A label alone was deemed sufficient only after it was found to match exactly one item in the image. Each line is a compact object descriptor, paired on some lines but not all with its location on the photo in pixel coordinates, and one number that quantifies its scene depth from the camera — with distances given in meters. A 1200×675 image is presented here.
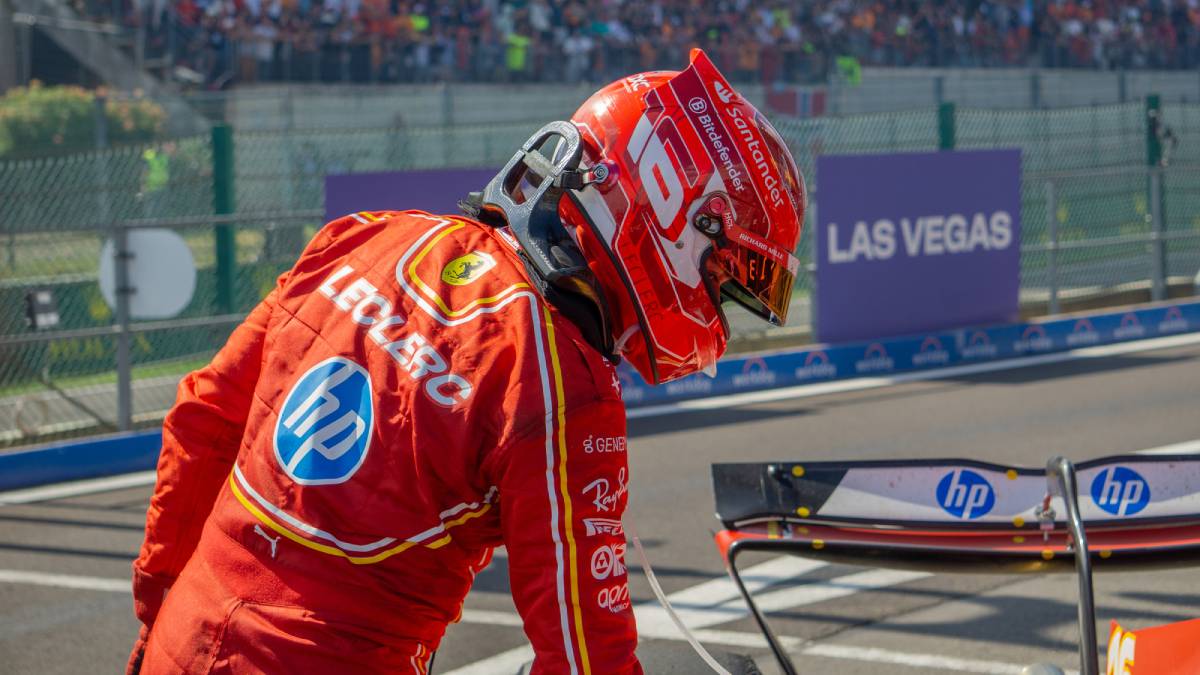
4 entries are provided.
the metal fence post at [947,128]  14.09
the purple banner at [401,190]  10.00
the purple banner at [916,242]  12.11
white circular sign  9.32
